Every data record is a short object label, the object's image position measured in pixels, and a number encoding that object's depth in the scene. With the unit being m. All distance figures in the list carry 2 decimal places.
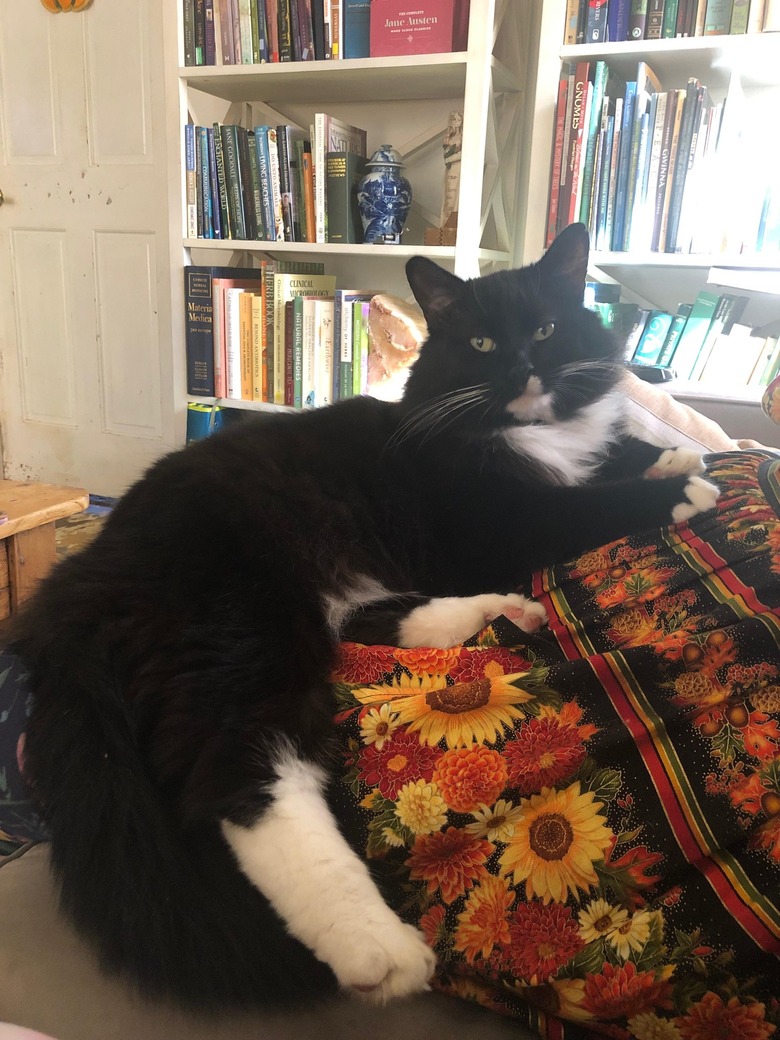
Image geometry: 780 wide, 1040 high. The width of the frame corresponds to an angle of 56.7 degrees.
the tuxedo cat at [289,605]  0.65
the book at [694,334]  2.01
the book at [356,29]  2.12
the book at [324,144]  2.26
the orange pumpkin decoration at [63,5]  2.87
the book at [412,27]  2.03
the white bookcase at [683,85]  1.80
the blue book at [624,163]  1.89
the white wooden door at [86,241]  2.90
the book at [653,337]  2.05
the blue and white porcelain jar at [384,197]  2.28
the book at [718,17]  1.77
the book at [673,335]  2.04
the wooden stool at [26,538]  2.07
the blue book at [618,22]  1.85
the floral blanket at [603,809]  0.57
